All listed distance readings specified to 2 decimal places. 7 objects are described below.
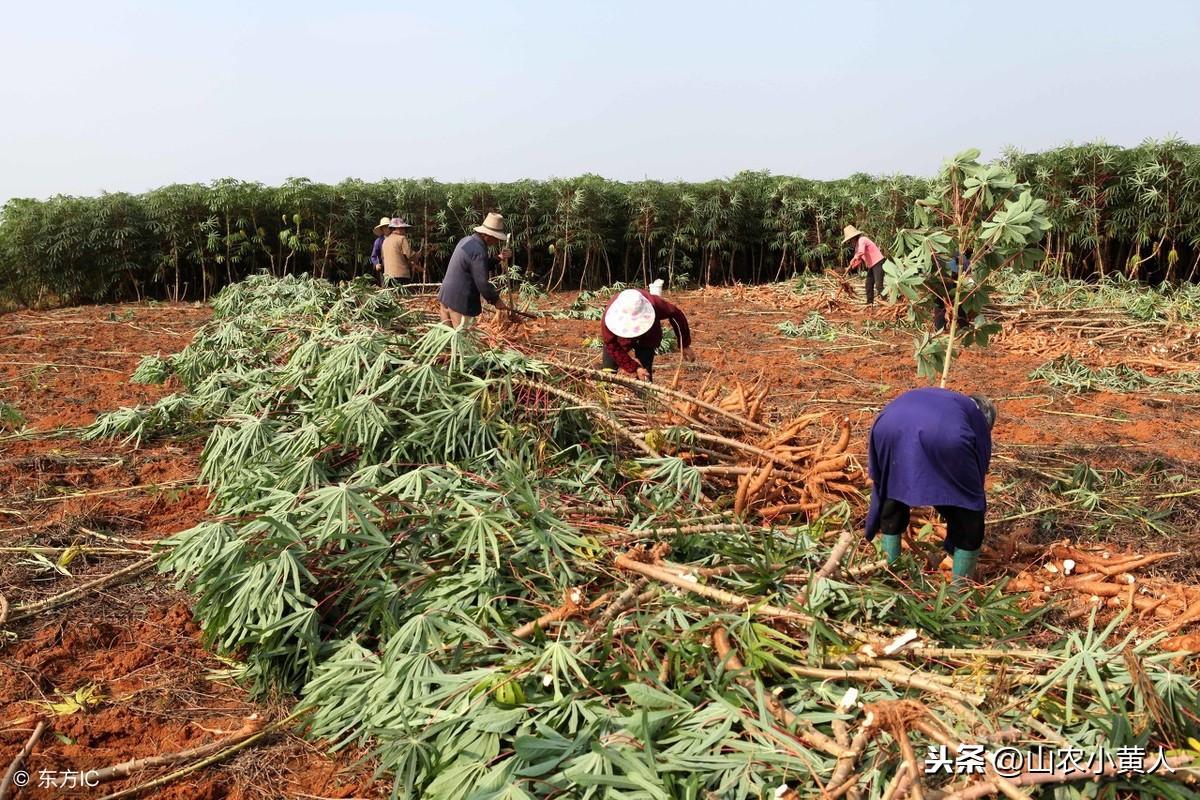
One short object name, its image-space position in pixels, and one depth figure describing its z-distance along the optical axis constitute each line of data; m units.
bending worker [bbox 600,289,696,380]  5.06
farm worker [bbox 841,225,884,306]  11.77
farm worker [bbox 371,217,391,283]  10.13
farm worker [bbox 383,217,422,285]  8.70
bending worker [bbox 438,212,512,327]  6.19
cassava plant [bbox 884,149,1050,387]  3.88
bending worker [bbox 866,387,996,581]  3.07
